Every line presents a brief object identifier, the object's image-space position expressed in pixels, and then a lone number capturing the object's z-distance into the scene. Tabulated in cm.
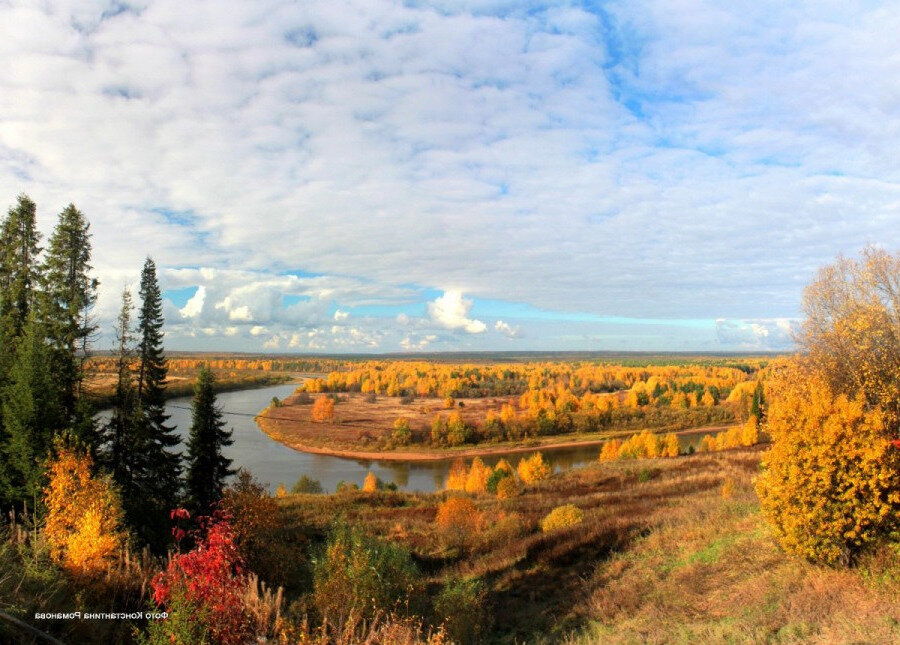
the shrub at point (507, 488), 3621
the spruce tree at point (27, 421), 1958
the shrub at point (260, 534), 1473
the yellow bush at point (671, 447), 6206
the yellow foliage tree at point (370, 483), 5040
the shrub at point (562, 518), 1942
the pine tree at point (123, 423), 2522
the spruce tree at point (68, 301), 2352
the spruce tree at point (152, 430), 2583
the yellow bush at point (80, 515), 1066
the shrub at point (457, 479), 5425
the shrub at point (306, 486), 4553
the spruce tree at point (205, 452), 2892
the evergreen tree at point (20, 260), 2538
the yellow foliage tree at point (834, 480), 909
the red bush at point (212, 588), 567
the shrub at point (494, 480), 4147
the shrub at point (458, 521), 2055
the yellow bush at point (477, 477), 4964
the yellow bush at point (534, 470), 5301
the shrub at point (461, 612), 880
